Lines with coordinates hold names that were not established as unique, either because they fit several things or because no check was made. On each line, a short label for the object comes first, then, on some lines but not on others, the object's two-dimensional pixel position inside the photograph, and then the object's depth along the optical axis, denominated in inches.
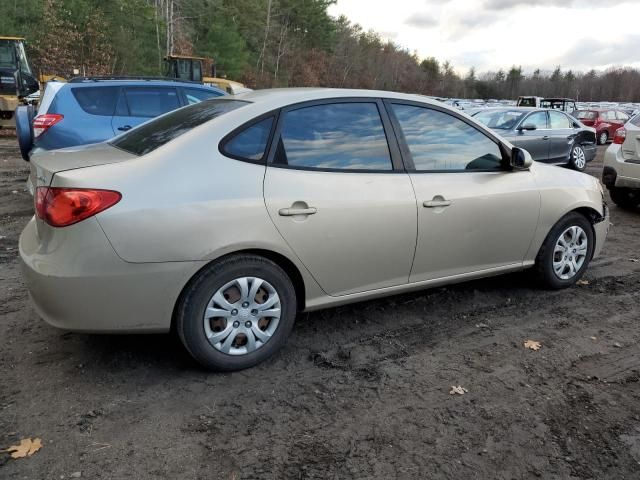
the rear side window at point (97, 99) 288.0
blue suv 269.9
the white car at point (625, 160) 299.0
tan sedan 111.3
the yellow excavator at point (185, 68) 941.2
